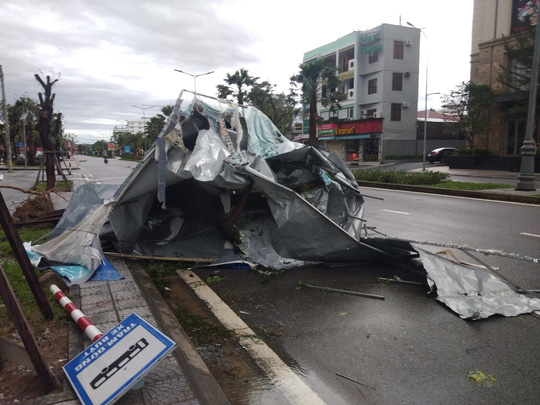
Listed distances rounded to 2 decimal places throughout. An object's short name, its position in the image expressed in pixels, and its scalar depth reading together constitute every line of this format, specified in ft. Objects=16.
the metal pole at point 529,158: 44.73
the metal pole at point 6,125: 92.22
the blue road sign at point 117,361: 7.95
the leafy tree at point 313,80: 103.14
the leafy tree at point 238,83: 119.03
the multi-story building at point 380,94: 140.15
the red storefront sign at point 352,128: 139.23
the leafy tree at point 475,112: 96.68
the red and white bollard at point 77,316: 10.10
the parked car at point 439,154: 119.55
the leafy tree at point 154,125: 175.98
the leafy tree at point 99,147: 530.51
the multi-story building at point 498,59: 95.50
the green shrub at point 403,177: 56.03
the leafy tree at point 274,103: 128.47
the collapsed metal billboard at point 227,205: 17.03
